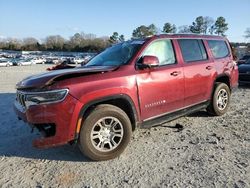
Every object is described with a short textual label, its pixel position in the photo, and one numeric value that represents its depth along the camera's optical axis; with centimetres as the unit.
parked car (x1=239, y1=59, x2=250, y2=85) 763
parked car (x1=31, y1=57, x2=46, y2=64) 4591
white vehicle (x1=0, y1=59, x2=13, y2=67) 3662
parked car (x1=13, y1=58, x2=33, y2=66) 4020
